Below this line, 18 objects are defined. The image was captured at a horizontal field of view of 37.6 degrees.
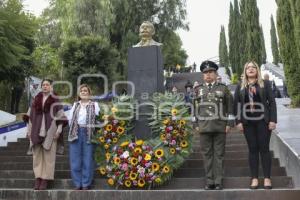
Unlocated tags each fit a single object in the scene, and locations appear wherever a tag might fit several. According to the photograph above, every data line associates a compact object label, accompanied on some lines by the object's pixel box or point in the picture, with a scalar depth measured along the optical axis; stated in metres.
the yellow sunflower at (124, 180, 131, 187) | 6.74
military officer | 6.48
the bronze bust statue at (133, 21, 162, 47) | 8.59
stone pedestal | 8.23
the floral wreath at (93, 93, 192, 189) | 6.74
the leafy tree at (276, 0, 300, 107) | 15.20
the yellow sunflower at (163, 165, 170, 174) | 6.75
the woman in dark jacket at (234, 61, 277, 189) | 6.27
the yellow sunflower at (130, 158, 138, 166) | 6.74
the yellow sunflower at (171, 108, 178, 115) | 7.21
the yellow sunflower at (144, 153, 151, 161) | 6.75
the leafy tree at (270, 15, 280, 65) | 51.94
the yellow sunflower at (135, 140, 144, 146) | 6.98
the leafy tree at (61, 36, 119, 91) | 21.06
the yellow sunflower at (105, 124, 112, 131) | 7.29
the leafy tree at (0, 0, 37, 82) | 12.03
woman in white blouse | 7.02
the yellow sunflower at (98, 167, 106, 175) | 7.15
